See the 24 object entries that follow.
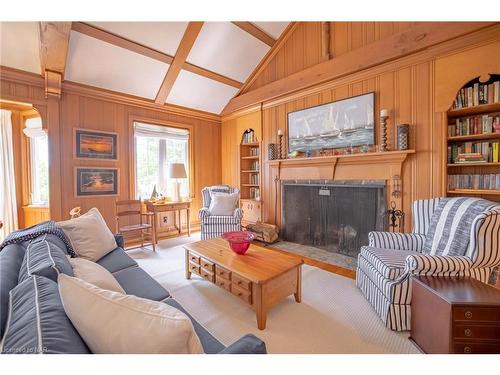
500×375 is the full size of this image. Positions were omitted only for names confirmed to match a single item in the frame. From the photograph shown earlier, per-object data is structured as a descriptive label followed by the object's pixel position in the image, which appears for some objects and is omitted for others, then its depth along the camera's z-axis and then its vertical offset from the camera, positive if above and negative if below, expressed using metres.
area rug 1.60 -1.14
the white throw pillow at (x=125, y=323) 0.66 -0.42
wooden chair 3.69 -0.62
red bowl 2.21 -0.58
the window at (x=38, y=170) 4.07 +0.28
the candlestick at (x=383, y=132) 2.95 +0.63
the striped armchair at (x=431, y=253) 1.60 -0.60
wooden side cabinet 1.30 -0.82
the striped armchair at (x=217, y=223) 3.83 -0.69
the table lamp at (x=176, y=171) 4.18 +0.23
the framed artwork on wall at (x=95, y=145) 3.64 +0.67
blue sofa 0.63 -0.42
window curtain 3.77 +0.11
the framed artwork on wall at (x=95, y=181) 3.67 +0.05
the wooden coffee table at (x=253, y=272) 1.78 -0.80
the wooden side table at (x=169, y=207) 3.94 -0.43
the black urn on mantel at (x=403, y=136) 2.78 +0.54
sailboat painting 3.16 +0.86
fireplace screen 3.12 -0.49
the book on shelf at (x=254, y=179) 4.91 +0.07
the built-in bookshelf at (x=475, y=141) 2.33 +0.43
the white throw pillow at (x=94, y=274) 1.13 -0.48
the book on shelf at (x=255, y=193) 4.89 -0.25
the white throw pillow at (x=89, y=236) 1.94 -0.46
